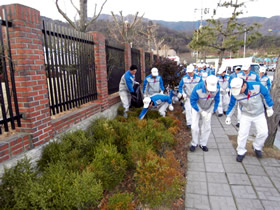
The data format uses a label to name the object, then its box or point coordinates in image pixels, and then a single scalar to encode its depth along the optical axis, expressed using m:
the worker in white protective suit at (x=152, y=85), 6.41
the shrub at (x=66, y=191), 2.23
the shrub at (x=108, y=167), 2.84
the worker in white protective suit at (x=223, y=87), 7.70
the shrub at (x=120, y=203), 2.38
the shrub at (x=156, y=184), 2.64
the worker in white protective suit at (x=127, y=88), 5.75
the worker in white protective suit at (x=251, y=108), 3.67
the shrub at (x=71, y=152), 3.05
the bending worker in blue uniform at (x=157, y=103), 5.36
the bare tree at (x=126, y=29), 13.34
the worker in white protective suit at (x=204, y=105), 3.86
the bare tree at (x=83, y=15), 8.27
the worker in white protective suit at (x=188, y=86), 5.91
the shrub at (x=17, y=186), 2.20
